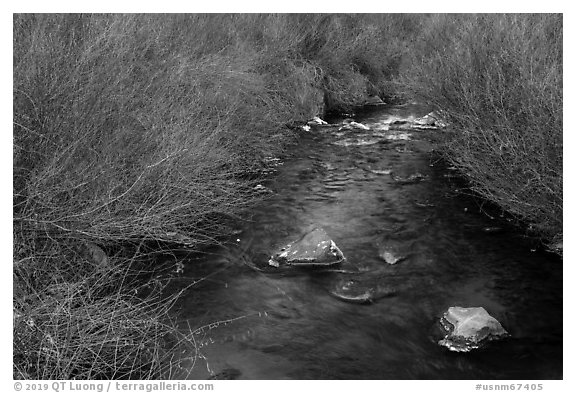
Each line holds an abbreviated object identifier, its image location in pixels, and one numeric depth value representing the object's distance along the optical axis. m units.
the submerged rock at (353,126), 14.34
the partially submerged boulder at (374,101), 18.50
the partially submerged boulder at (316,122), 14.69
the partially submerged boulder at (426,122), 13.79
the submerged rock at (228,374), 4.73
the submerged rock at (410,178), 9.83
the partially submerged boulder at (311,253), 6.76
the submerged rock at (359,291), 6.04
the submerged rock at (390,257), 6.85
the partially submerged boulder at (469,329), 5.14
